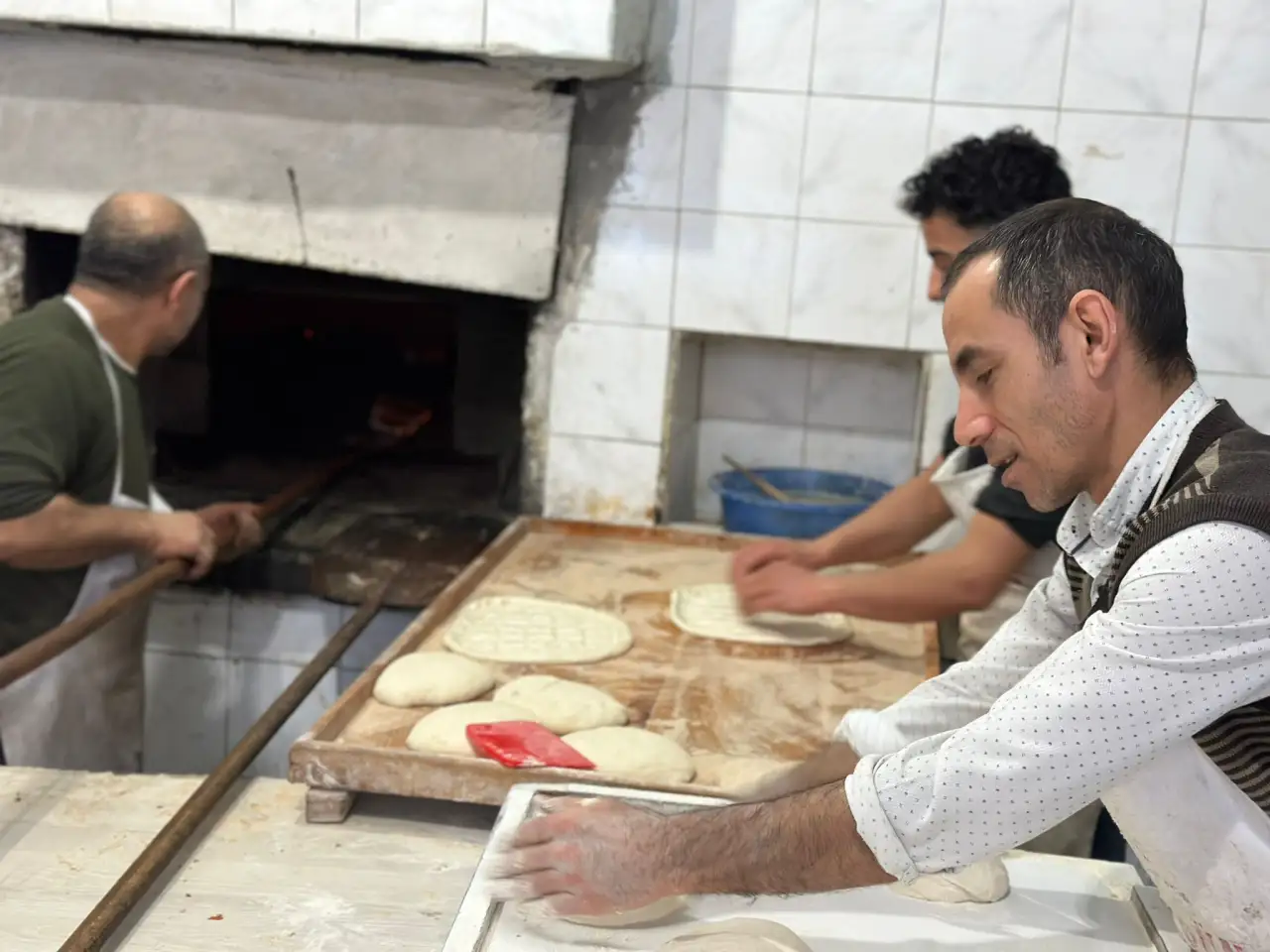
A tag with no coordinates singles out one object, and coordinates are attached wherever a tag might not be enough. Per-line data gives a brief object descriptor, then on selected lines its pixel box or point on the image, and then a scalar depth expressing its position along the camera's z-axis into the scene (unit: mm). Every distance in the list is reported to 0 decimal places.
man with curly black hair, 1906
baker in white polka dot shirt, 974
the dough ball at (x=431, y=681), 1840
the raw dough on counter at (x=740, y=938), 1153
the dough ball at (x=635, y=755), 1648
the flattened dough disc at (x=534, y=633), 2055
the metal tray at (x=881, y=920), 1186
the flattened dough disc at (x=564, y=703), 1810
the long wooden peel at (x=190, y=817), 1345
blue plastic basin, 2742
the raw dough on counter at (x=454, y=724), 1684
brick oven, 2496
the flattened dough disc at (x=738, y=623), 2221
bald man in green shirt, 2135
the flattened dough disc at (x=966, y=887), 1310
